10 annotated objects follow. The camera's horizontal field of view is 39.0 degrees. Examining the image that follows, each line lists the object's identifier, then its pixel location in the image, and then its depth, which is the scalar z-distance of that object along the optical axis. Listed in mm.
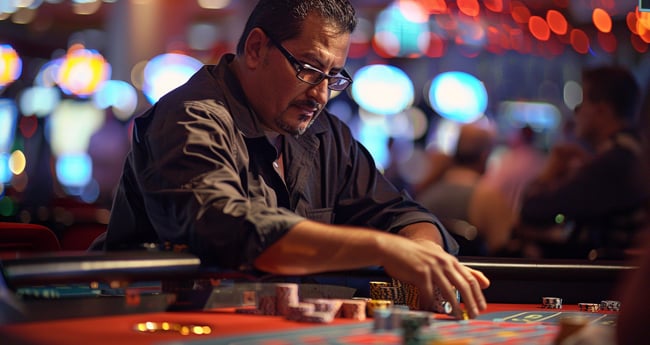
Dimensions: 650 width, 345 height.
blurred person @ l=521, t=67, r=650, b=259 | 5613
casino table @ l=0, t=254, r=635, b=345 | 1608
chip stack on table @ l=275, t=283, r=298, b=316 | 2041
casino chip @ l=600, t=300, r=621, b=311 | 2516
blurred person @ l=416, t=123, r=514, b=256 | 6633
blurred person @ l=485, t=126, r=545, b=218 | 8461
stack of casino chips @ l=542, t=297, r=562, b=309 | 2561
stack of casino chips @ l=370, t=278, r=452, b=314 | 2348
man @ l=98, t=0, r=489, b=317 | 2090
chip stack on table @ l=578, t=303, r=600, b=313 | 2490
